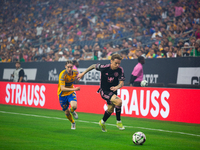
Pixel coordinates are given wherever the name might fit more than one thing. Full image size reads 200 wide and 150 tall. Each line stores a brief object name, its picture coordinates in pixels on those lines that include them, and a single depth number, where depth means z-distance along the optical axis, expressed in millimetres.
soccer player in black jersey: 16828
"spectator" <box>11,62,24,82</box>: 35812
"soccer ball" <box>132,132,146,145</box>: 13336
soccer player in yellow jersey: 18411
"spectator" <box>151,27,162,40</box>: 37625
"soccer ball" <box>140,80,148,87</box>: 26233
